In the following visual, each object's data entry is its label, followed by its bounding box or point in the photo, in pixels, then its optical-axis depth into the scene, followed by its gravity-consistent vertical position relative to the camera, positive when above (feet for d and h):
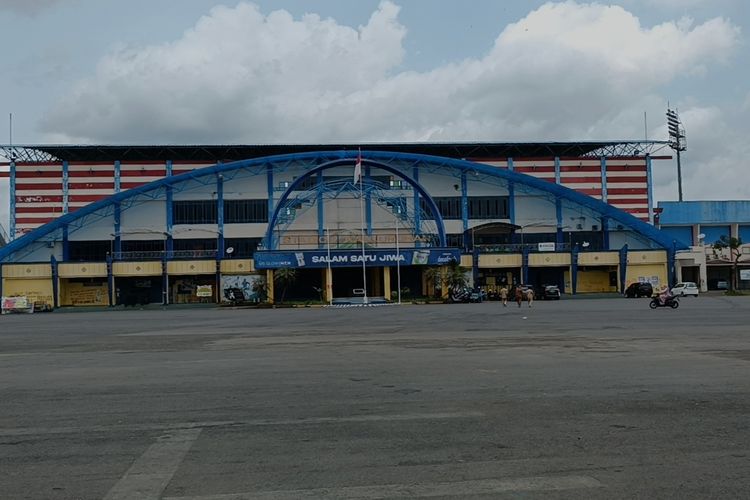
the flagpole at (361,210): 206.36 +23.61
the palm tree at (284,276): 207.62 +1.69
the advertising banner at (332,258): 210.18 +6.81
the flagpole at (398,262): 199.55 +5.21
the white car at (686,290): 215.92 -5.19
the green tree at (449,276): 207.31 +0.67
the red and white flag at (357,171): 206.49 +32.47
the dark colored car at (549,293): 207.31 -5.04
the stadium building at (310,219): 224.53 +21.36
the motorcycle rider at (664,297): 128.67 -4.31
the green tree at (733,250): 245.02 +8.50
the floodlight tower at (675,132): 319.27 +65.63
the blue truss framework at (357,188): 224.33 +26.89
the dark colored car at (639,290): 210.38 -4.82
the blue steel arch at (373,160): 230.48 +33.33
